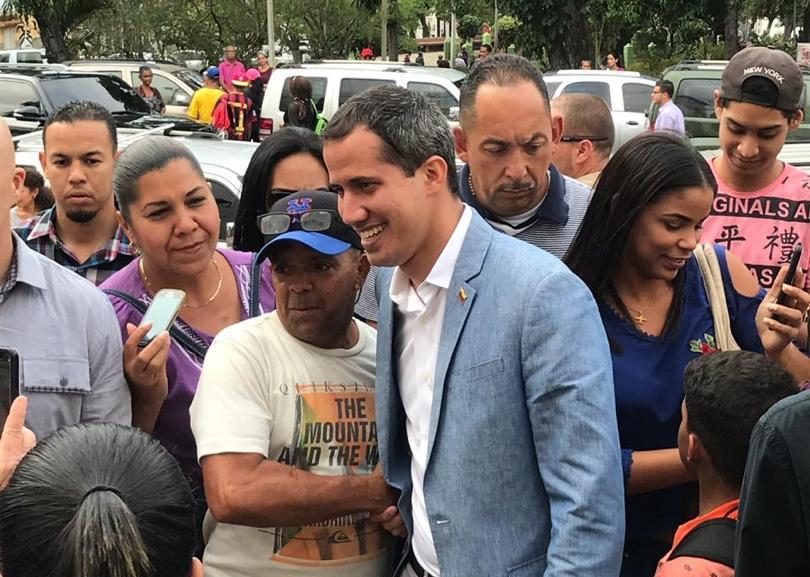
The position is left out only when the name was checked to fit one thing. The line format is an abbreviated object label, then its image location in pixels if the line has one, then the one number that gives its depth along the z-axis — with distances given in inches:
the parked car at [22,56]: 1200.8
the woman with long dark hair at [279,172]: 146.3
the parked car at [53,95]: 505.4
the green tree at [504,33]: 1215.4
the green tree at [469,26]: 2239.2
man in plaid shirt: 158.4
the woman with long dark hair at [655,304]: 103.1
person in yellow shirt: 632.4
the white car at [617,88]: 634.2
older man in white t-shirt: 91.5
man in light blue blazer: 80.0
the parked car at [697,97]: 522.6
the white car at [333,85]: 605.0
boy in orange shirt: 91.8
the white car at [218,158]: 270.2
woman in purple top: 117.2
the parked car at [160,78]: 820.0
